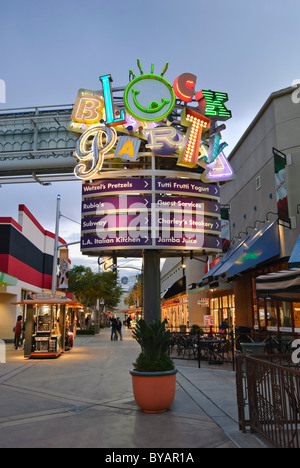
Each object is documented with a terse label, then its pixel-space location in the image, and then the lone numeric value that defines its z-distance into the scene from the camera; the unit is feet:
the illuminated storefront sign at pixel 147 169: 38.55
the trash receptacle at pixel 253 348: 37.45
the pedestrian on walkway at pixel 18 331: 80.38
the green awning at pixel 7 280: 71.51
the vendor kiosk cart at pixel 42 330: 65.87
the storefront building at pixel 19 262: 99.81
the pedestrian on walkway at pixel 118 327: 106.42
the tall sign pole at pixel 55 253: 91.65
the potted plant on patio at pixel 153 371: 26.76
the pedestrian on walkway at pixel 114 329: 106.85
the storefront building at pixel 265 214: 51.16
